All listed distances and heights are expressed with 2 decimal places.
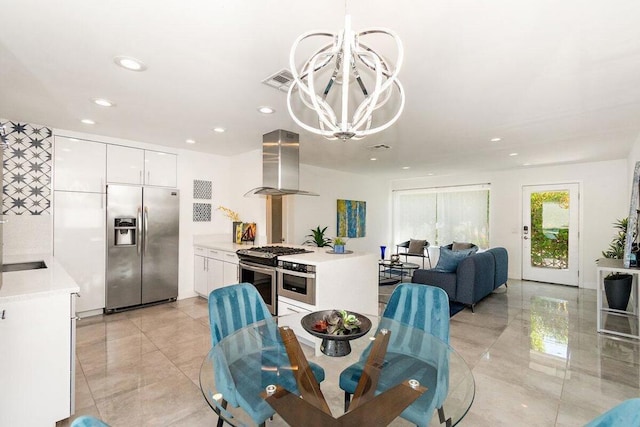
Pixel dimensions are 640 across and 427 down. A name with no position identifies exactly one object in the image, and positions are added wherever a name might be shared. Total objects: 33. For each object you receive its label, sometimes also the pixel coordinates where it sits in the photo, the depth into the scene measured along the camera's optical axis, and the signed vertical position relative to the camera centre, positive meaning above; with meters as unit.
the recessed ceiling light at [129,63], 2.00 +1.03
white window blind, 6.82 -0.01
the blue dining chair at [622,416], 0.76 -0.53
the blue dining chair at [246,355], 1.32 -0.78
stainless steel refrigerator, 3.95 -0.46
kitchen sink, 2.74 -0.51
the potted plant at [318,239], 5.85 -0.52
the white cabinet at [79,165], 3.67 +0.60
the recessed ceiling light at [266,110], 2.93 +1.03
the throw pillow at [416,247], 7.23 -0.80
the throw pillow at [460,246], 6.28 -0.67
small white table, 3.30 -1.30
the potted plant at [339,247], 3.33 -0.38
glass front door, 5.73 -0.38
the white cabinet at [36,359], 1.67 -0.87
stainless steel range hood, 3.59 +0.61
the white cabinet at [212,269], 3.99 -0.81
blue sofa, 4.03 -0.92
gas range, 3.22 -0.46
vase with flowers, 4.68 -0.15
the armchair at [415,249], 7.21 -0.87
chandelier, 1.16 +0.54
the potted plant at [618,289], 3.99 -1.00
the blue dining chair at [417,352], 1.34 -0.79
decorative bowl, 1.51 -0.63
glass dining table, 1.20 -0.79
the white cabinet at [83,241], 3.66 -0.37
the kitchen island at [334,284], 2.75 -0.72
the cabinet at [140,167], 4.04 +0.65
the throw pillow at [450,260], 4.31 -0.68
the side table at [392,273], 5.54 -1.33
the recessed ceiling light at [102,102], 2.71 +1.02
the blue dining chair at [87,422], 0.70 -0.50
